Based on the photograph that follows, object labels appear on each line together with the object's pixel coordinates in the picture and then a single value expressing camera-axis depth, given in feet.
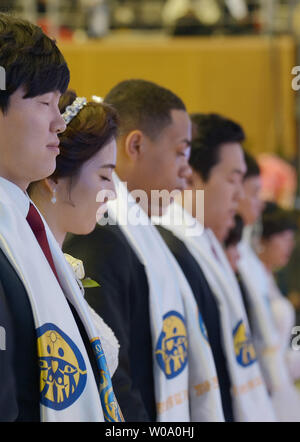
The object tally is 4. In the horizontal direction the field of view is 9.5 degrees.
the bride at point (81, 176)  8.46
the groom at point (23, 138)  7.49
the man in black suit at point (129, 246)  8.89
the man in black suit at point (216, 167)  11.08
